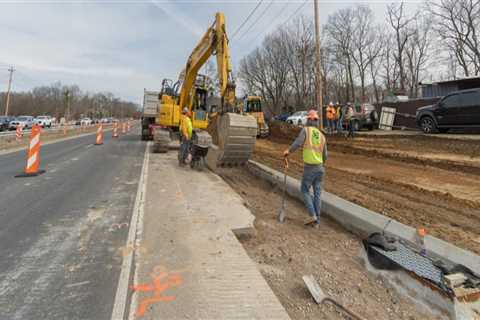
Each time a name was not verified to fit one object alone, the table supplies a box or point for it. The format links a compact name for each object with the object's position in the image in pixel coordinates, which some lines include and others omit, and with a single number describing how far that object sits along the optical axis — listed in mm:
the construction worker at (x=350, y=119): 15359
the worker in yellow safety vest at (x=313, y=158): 4656
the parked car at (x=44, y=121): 41188
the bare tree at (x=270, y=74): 49688
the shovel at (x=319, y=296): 2463
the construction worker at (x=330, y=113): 16889
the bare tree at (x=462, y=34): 31750
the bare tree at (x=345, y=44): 45344
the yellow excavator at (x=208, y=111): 7801
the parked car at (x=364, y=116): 17656
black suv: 11273
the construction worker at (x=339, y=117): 16989
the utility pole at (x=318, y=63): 15852
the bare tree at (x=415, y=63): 44125
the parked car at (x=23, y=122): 34469
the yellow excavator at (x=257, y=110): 19891
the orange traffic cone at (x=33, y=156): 7957
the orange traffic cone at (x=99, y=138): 17034
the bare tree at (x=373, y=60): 44956
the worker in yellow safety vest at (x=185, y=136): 9082
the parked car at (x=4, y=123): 32812
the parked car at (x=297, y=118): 27438
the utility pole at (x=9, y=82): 51722
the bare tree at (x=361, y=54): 45031
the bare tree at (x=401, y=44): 41906
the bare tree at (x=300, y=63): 43938
